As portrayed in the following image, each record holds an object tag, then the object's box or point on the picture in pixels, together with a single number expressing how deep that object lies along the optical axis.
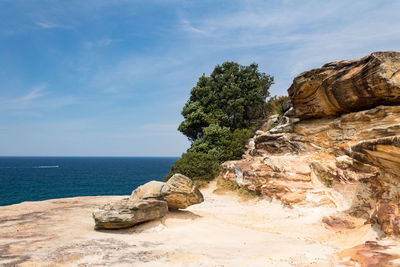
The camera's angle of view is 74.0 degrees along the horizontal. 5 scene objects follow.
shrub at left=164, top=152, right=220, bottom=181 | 28.34
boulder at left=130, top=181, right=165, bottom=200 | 13.92
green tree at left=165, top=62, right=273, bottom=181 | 31.31
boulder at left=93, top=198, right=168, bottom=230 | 12.01
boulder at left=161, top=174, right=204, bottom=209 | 14.67
